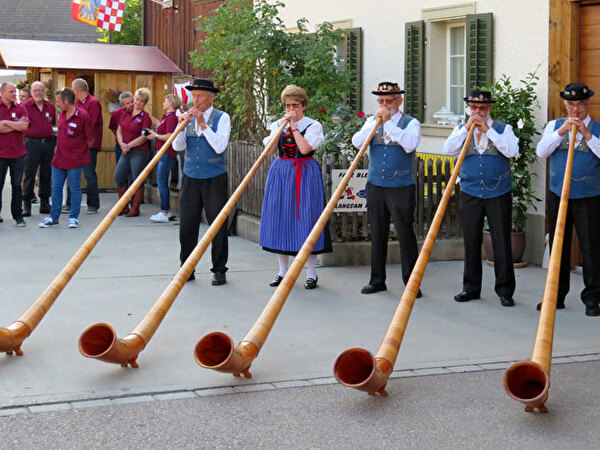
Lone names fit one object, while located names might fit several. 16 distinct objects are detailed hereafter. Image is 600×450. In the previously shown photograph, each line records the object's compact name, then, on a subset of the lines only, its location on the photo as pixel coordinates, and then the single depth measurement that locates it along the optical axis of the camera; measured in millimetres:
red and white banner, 19469
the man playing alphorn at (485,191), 7953
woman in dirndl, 8594
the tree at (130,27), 28250
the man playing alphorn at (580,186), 7523
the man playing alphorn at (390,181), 8227
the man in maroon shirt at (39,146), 13312
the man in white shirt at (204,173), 8648
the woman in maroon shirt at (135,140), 13602
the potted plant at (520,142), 9453
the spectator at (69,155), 12398
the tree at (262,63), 12297
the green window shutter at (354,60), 12981
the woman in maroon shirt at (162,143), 13055
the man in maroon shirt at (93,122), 13570
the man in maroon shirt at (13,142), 12367
